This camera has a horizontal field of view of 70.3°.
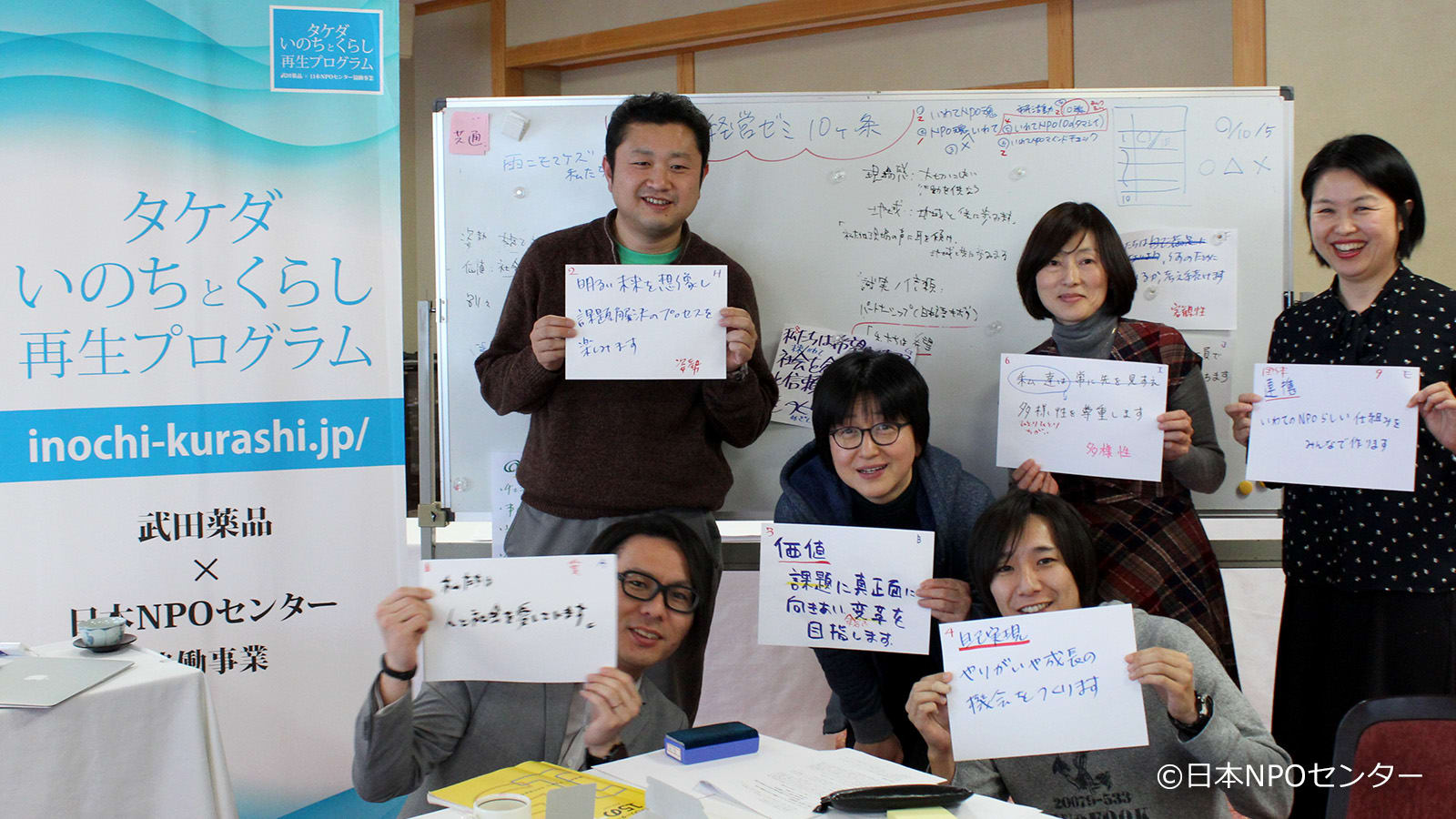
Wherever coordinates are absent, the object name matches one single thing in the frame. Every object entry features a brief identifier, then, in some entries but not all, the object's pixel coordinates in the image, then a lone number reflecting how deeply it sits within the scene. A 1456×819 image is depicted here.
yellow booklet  1.17
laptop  1.55
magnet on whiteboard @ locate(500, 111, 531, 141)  2.74
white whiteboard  2.68
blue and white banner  2.17
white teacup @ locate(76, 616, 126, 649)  1.75
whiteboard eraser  1.34
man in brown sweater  2.26
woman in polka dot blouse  1.94
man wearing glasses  1.48
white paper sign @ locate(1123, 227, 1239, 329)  2.65
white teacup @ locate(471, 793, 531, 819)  1.07
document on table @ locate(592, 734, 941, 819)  1.23
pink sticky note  2.75
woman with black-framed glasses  2.01
